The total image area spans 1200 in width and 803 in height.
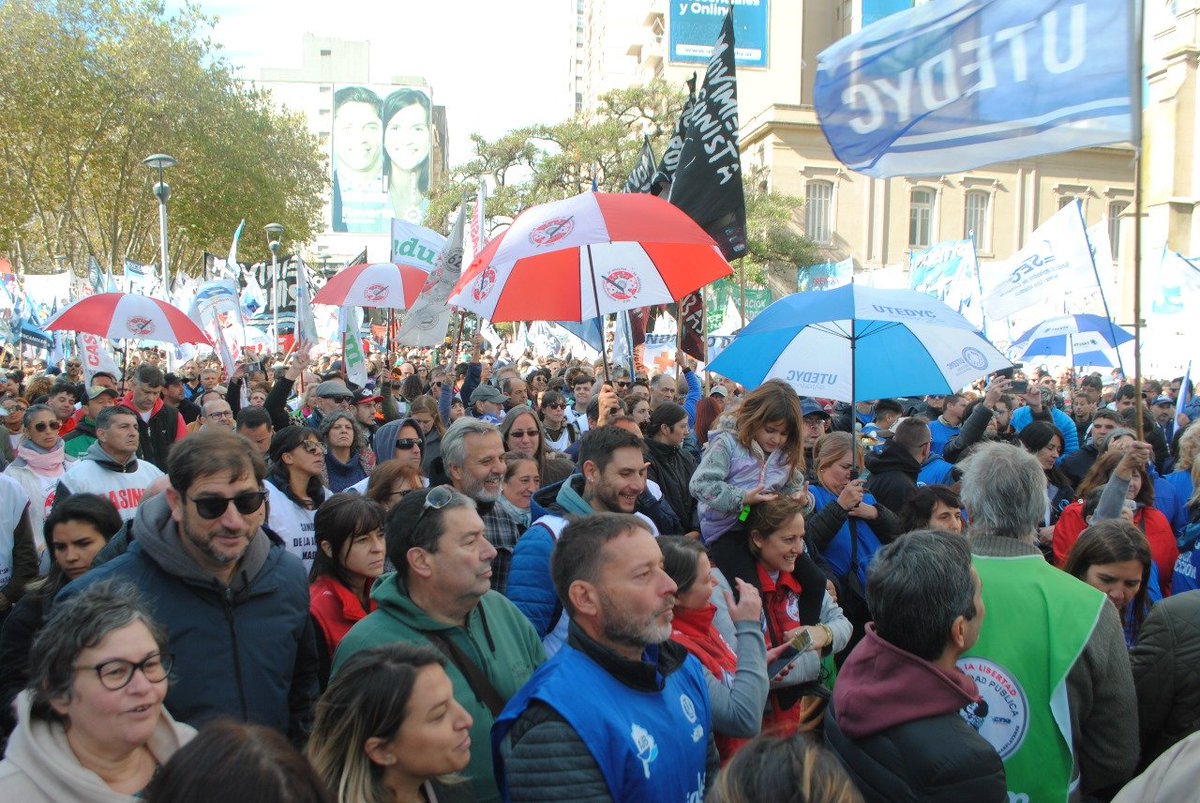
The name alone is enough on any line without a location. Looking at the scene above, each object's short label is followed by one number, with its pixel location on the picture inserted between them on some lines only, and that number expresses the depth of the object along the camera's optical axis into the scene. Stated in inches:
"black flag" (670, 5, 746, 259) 281.1
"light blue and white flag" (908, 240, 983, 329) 679.1
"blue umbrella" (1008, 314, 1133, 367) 558.3
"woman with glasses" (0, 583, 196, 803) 84.4
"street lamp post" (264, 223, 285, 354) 707.1
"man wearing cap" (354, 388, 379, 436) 335.6
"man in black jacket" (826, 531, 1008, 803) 90.7
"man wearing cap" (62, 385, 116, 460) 290.0
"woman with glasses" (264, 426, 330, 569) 190.5
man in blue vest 88.5
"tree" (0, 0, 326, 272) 1176.8
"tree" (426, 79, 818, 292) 1375.5
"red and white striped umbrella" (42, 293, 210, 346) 392.8
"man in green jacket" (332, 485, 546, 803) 109.8
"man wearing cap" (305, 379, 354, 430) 319.6
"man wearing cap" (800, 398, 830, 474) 290.2
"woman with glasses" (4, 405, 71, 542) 240.8
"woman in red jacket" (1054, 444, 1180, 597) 199.2
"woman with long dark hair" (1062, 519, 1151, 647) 141.3
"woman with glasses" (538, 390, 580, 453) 342.0
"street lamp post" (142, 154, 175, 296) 798.5
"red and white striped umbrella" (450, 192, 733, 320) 223.3
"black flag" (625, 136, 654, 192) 356.8
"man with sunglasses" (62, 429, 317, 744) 112.3
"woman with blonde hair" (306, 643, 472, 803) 88.5
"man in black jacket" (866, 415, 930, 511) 230.1
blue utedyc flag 137.0
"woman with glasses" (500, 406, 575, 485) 233.8
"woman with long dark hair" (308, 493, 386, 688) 150.9
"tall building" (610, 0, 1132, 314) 1695.4
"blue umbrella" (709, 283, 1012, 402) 229.8
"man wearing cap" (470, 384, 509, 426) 333.4
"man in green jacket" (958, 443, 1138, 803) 112.2
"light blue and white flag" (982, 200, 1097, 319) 432.1
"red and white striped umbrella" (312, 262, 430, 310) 417.7
